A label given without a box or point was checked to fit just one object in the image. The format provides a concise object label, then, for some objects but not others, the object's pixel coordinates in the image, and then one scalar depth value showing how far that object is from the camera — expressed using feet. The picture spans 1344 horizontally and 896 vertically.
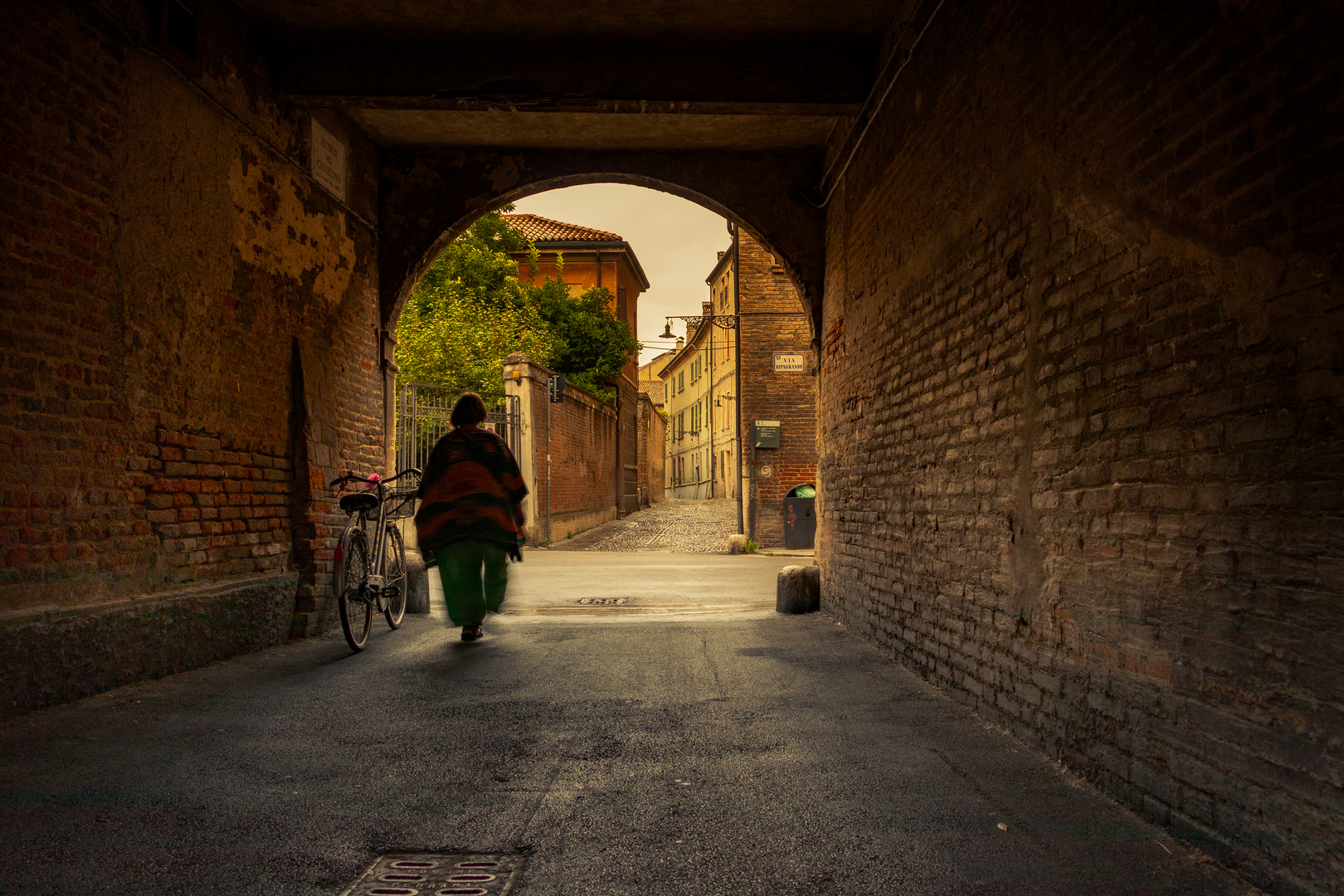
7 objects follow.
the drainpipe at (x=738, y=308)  59.00
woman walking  20.62
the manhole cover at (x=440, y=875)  7.39
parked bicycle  19.49
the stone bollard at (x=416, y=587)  26.86
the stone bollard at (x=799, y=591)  26.66
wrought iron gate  46.29
